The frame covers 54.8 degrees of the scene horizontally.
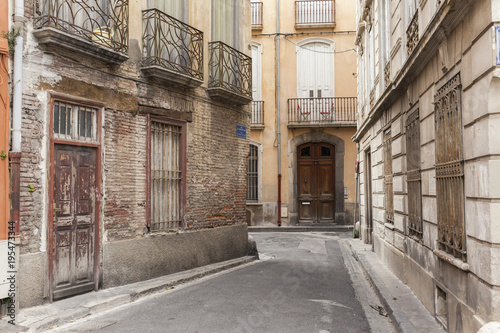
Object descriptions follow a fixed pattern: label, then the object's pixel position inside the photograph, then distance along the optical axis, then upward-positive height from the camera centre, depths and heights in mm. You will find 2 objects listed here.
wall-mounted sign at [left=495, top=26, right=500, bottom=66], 4266 +1302
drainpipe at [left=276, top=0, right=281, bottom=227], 22873 +5448
